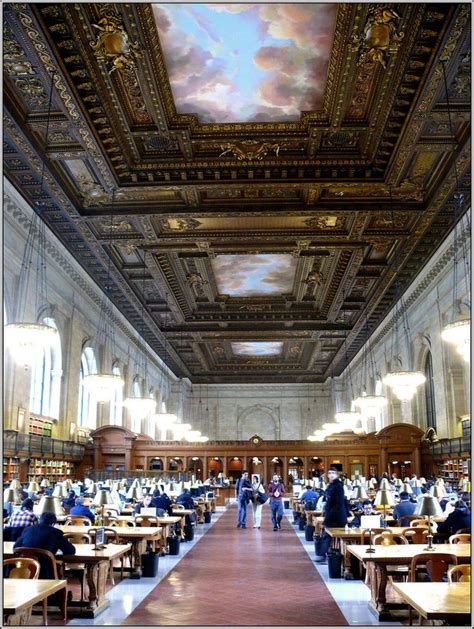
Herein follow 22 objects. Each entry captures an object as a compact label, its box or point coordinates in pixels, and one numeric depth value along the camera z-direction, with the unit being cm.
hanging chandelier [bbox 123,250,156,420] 2084
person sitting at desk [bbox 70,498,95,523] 1033
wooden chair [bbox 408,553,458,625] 612
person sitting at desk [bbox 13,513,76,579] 657
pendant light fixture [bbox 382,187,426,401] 1562
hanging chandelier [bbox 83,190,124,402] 1655
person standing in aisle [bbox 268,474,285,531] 1738
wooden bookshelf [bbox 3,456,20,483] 1458
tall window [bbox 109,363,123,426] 2640
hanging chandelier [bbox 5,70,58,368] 1102
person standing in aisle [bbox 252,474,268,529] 1773
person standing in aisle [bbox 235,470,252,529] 1775
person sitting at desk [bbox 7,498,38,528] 802
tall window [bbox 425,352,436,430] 2153
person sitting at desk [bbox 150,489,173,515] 1268
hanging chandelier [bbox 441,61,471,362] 1074
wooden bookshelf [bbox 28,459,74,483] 1677
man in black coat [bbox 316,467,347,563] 999
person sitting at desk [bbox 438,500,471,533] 831
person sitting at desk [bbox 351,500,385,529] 1019
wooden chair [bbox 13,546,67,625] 628
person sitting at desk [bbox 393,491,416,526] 1053
